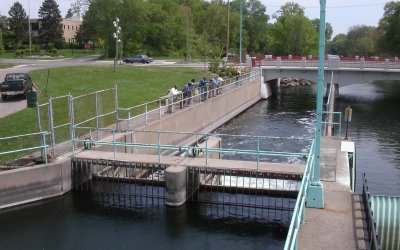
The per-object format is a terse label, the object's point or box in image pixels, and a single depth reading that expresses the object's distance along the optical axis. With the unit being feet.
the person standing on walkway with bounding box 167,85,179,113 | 95.09
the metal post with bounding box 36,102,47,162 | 65.00
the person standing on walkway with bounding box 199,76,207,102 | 115.12
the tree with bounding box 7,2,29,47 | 337.93
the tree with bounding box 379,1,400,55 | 295.89
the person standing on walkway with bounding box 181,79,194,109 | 102.99
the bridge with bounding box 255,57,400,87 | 176.90
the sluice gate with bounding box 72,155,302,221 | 61.77
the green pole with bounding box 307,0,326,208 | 41.57
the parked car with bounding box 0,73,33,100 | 104.67
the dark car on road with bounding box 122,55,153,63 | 227.61
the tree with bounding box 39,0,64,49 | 342.34
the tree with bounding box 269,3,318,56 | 330.75
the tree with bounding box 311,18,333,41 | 584.07
